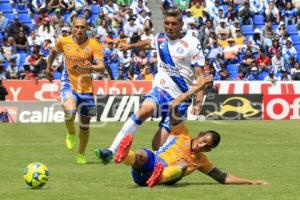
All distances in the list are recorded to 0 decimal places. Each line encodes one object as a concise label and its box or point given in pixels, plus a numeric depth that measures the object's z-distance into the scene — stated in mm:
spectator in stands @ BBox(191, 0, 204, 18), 38594
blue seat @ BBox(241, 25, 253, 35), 39312
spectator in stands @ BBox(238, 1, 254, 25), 39562
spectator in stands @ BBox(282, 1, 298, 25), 40719
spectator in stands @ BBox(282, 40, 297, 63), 37250
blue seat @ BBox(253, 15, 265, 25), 40062
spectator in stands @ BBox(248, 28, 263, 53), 37281
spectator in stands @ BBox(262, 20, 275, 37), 38906
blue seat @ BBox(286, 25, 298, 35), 40094
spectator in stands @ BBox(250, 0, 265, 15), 40219
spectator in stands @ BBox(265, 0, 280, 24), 40125
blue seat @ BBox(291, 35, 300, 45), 39750
